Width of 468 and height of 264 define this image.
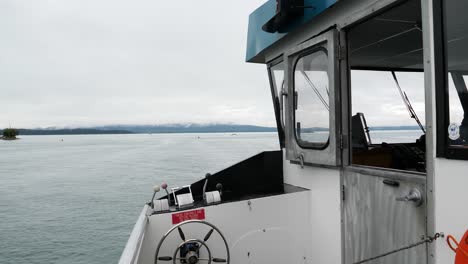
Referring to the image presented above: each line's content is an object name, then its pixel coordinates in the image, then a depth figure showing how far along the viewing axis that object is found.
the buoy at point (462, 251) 1.43
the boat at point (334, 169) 1.64
